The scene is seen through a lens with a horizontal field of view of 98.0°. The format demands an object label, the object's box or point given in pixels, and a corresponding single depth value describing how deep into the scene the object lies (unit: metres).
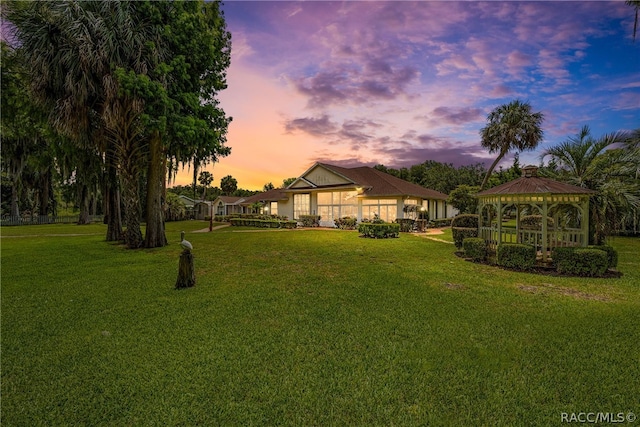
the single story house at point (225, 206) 50.78
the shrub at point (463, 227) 12.59
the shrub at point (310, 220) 28.16
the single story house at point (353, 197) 25.12
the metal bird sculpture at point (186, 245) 7.04
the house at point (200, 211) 52.09
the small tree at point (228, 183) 67.56
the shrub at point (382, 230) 18.05
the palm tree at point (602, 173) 9.02
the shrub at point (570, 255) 8.55
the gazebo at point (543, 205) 9.34
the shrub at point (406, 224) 22.22
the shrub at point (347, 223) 25.36
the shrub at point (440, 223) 27.67
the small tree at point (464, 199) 24.95
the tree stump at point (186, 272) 7.25
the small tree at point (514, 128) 26.84
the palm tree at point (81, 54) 10.73
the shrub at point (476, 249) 10.50
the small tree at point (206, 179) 62.52
